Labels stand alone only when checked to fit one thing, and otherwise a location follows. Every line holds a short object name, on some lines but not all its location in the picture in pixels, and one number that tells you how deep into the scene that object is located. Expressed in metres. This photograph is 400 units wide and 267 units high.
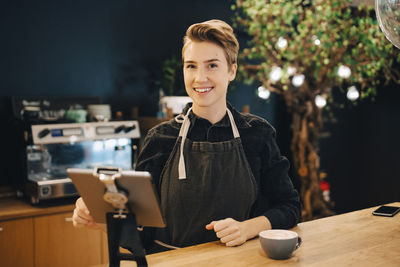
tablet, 1.19
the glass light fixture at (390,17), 1.71
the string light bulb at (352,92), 3.94
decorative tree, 3.78
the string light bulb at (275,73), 3.84
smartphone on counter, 2.02
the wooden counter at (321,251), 1.44
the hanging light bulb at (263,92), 4.16
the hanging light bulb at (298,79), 3.93
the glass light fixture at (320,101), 4.06
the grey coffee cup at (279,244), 1.42
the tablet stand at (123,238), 1.30
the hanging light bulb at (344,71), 3.71
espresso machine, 3.06
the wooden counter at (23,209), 2.96
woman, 1.75
